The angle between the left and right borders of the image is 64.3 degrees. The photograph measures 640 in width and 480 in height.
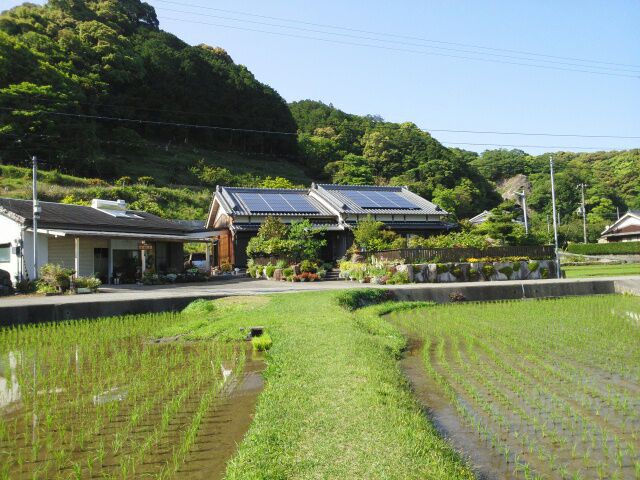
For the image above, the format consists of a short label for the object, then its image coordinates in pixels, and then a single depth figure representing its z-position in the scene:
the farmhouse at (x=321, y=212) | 26.22
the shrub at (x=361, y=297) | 13.15
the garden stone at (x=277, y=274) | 21.73
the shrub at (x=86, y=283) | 17.11
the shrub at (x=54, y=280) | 16.91
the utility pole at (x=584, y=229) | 45.00
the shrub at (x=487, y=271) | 19.73
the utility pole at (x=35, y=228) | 17.56
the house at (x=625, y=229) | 45.53
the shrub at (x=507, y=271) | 20.12
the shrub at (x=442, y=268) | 19.12
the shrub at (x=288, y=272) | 21.33
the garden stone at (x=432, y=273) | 19.05
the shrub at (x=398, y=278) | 18.69
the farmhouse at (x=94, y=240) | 18.61
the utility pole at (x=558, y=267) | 20.62
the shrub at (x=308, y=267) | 21.42
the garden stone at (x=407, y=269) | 18.84
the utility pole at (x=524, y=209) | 24.65
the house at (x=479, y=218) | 41.98
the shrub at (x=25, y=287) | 17.14
